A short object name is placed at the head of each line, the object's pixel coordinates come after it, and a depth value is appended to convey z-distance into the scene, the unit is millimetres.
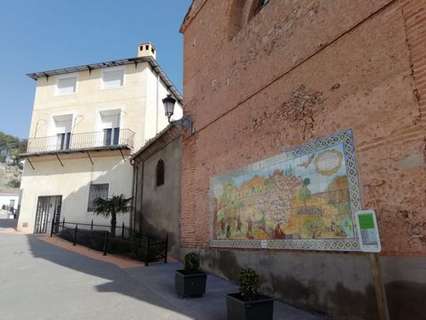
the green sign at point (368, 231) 3088
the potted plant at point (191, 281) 5691
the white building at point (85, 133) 17078
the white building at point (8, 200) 43706
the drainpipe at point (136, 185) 14755
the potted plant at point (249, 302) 4008
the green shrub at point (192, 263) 5984
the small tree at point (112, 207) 13172
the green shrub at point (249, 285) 4246
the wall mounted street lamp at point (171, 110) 9219
